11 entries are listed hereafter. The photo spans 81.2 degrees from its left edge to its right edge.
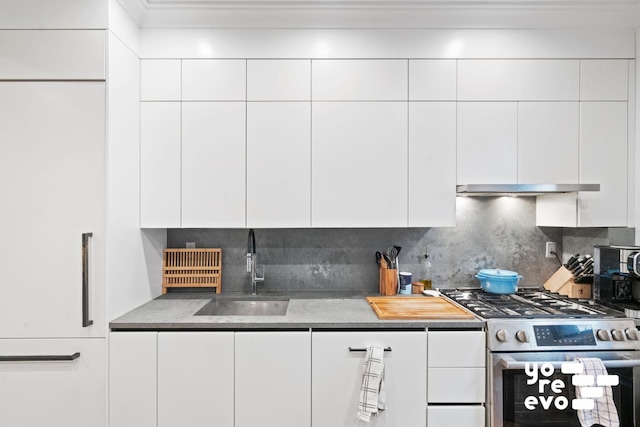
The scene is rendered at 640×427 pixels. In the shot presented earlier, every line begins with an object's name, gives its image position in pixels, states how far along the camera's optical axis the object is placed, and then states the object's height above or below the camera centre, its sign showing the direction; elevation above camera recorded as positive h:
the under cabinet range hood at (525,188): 2.07 +0.15
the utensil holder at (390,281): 2.39 -0.43
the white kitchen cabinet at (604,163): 2.21 +0.31
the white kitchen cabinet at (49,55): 1.83 +0.76
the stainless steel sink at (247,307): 2.40 -0.61
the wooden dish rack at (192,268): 2.49 -0.38
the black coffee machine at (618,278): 1.96 -0.34
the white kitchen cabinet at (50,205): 1.82 +0.03
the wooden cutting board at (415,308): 1.91 -0.52
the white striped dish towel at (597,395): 1.75 -0.85
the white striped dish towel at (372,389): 1.77 -0.84
